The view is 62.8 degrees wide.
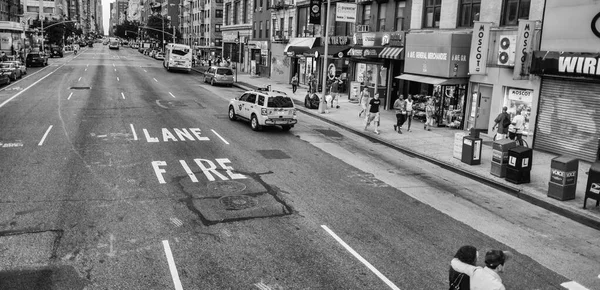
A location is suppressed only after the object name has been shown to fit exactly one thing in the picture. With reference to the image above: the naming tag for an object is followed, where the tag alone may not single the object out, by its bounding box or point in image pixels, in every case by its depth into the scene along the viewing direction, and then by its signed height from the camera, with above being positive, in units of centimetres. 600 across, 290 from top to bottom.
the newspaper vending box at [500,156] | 1512 -259
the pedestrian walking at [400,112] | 2269 -209
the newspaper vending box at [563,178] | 1285 -271
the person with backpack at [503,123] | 1856 -197
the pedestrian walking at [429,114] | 2430 -230
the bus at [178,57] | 5756 -22
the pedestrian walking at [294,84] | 3907 -180
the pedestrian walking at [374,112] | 2253 -216
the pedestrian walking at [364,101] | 2685 -203
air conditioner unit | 2061 +89
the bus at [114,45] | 13565 +203
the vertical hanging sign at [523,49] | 1930 +90
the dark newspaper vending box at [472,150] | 1669 -272
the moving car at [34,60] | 5978 -134
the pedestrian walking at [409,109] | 2280 -195
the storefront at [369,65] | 3127 +1
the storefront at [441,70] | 2314 -11
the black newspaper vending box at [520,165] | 1433 -270
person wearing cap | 511 -212
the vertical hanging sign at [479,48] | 2164 +97
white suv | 2123 -217
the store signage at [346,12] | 2822 +295
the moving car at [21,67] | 4425 -176
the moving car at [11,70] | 3832 -181
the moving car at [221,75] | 4428 -163
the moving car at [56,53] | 8819 -57
